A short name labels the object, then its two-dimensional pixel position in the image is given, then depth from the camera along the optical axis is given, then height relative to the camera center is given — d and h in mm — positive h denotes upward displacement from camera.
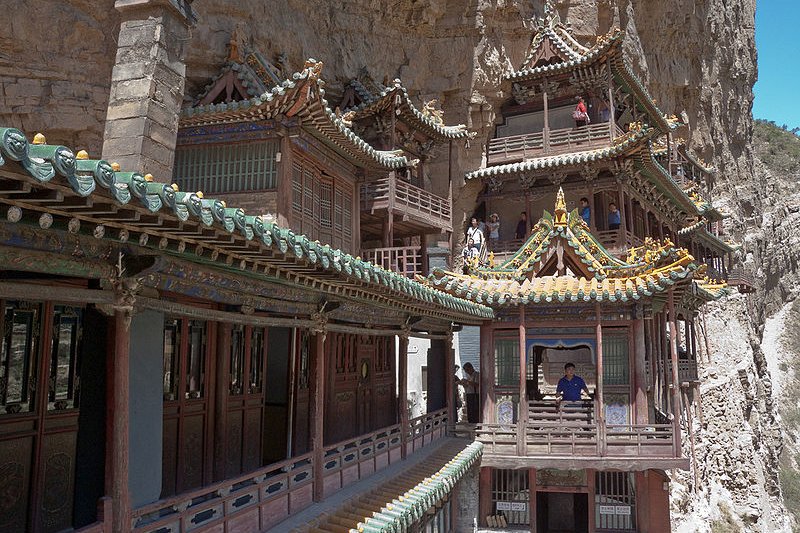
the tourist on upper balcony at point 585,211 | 21328 +4684
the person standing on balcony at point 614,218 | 21203 +4435
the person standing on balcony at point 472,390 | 15828 -890
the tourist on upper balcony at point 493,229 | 22734 +4333
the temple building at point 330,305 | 4910 +594
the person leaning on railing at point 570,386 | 13977 -677
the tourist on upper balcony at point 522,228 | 22312 +4287
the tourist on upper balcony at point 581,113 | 21953 +8060
